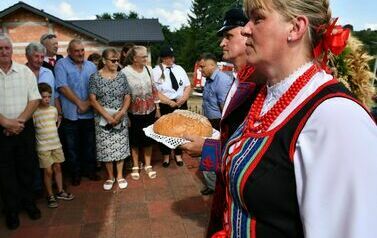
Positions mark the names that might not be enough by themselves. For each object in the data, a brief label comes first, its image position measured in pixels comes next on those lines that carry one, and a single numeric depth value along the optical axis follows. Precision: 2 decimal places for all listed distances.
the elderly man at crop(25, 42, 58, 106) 4.21
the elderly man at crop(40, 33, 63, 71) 5.11
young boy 4.15
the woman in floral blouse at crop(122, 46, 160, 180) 4.88
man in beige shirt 3.64
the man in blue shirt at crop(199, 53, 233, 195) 4.55
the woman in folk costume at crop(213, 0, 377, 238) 0.94
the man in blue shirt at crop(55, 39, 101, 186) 4.63
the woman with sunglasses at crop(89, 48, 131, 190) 4.55
